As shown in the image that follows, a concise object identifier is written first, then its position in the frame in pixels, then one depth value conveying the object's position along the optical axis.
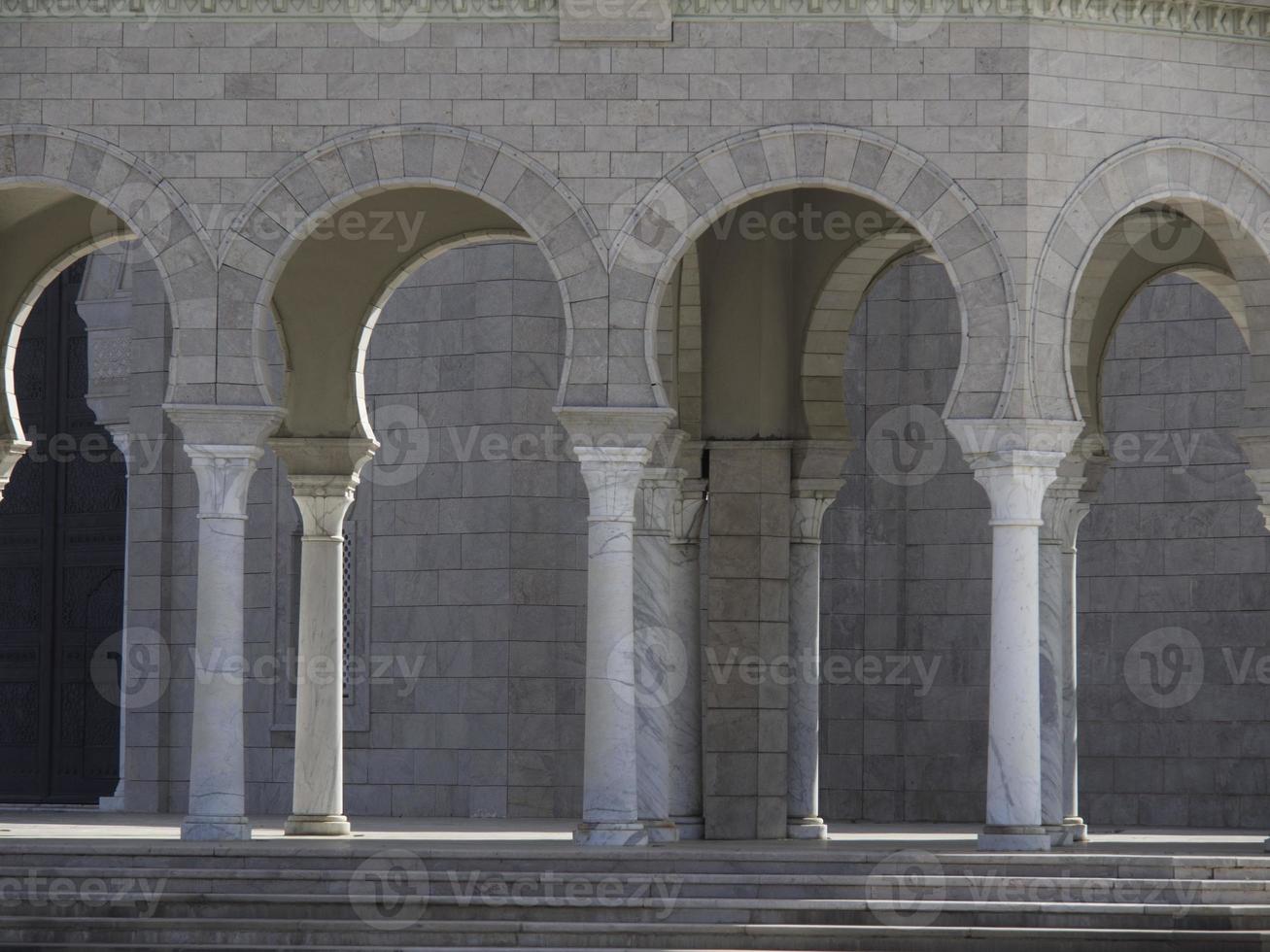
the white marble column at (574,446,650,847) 17.20
